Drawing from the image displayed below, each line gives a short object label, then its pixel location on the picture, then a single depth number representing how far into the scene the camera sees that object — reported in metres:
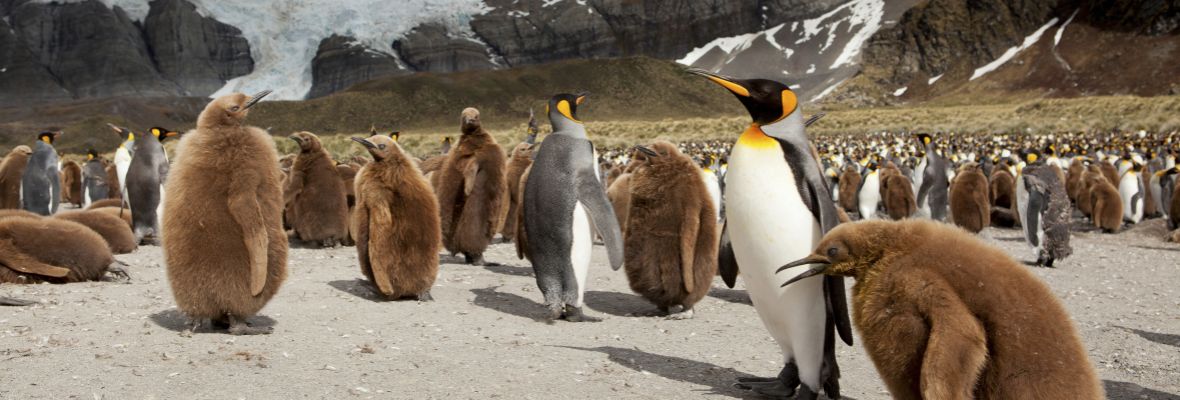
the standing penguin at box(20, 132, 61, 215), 11.78
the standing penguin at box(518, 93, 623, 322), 5.89
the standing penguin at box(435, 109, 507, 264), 8.15
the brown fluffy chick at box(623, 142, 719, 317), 5.86
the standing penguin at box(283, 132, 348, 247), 8.52
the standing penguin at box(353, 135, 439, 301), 6.06
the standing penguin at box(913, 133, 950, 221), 13.41
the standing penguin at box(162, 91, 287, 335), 4.63
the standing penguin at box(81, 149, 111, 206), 16.29
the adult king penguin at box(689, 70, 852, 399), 3.89
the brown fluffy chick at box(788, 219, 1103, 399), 2.62
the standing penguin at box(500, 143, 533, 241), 9.25
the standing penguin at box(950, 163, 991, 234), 11.97
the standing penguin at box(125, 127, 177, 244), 9.56
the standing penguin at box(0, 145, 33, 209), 12.33
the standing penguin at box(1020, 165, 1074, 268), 9.44
